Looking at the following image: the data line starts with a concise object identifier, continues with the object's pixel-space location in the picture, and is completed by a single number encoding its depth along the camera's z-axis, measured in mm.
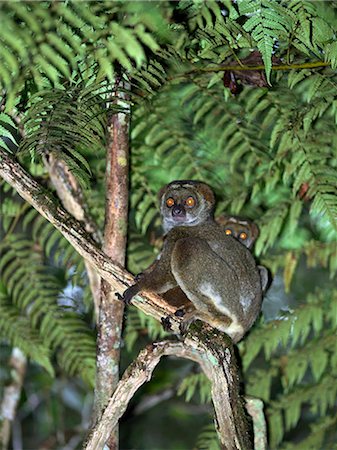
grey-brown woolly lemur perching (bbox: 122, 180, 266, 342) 3119
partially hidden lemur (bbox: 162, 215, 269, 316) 3729
